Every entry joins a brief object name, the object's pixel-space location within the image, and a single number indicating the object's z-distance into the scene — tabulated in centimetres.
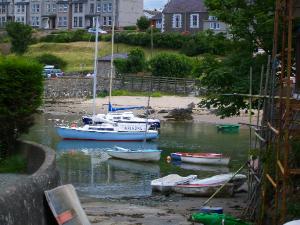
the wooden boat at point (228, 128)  6034
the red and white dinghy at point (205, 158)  3691
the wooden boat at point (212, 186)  2385
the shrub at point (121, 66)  8975
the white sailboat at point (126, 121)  5216
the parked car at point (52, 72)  9084
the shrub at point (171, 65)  8556
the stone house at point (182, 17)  11656
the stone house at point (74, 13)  13050
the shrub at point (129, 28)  12238
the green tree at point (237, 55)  2428
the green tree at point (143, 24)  11750
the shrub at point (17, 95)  1870
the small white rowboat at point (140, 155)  3784
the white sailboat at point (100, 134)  4997
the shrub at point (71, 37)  11550
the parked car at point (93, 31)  11825
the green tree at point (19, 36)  11106
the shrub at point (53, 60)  10256
